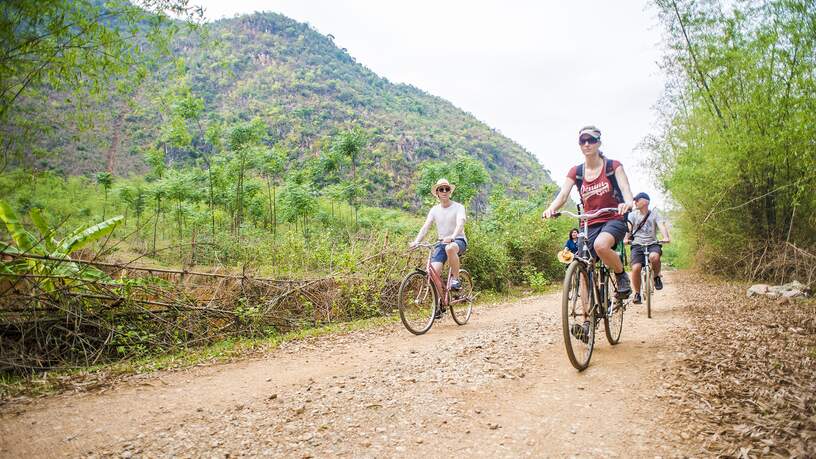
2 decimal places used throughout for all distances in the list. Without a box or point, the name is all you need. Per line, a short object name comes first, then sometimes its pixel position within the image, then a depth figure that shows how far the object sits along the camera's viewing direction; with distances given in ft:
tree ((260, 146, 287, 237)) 80.38
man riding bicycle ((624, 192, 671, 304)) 25.58
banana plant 18.03
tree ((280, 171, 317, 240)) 81.30
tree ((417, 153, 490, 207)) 93.21
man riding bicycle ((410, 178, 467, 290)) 23.09
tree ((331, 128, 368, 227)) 90.84
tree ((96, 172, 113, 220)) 102.46
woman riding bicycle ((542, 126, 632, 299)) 14.73
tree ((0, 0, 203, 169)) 15.37
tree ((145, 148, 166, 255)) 84.89
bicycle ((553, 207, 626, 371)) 13.28
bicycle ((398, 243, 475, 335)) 22.40
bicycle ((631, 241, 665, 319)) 24.59
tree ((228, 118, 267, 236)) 74.02
